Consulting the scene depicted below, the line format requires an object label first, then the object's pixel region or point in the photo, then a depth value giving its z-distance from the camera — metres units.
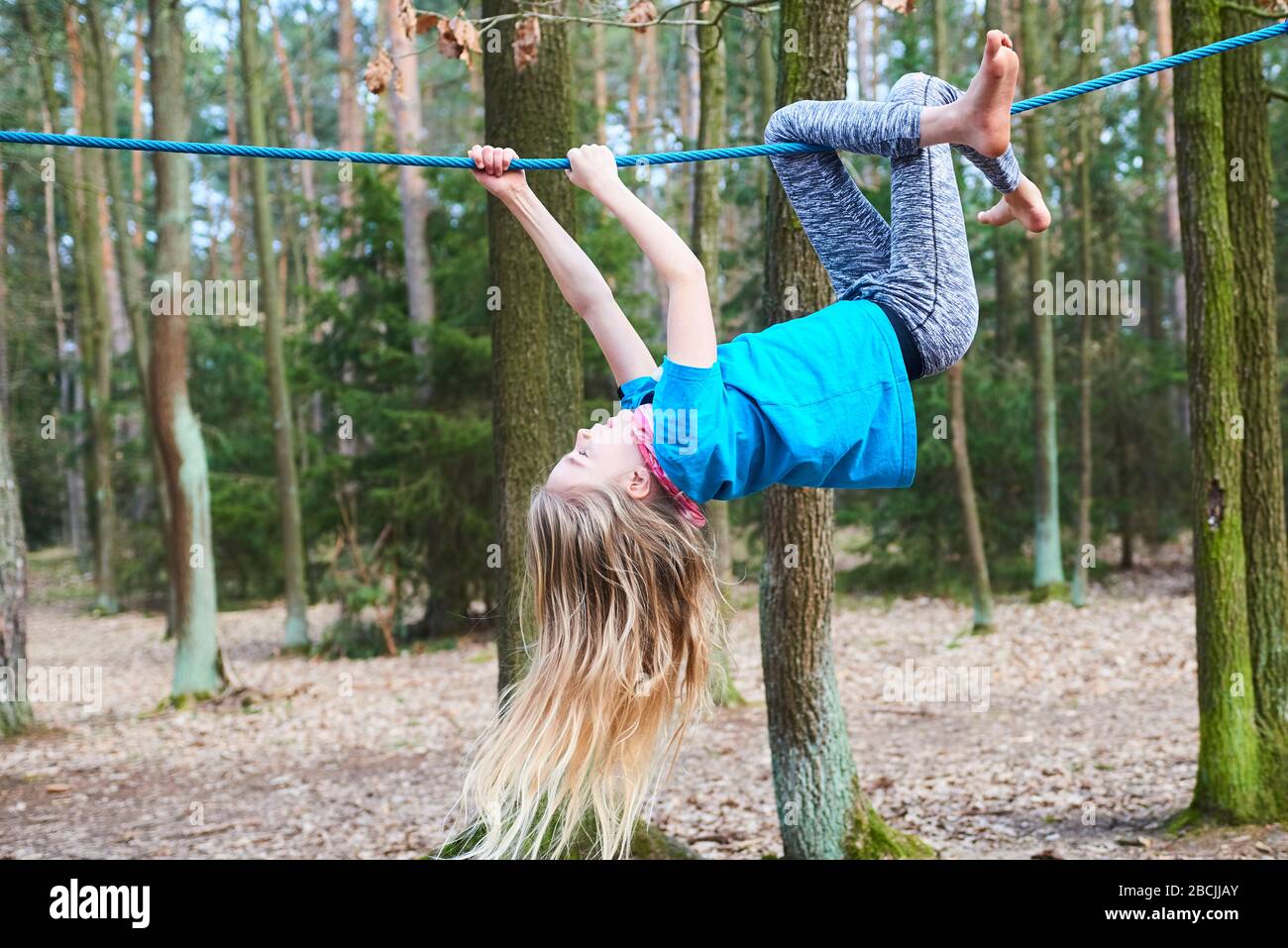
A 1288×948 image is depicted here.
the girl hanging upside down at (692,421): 2.34
